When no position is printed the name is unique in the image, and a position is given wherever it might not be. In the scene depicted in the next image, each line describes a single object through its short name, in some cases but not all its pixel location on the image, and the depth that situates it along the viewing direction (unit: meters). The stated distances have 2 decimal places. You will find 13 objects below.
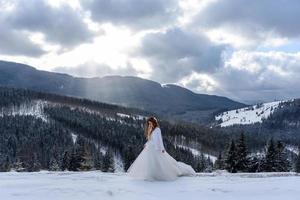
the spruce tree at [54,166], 74.71
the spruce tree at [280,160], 56.64
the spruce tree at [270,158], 56.81
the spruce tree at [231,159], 57.56
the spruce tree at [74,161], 61.41
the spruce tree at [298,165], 74.53
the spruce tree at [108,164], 89.06
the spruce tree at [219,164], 63.11
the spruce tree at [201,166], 99.61
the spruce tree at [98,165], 91.81
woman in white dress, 18.70
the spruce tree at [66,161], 65.94
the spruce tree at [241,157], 57.84
